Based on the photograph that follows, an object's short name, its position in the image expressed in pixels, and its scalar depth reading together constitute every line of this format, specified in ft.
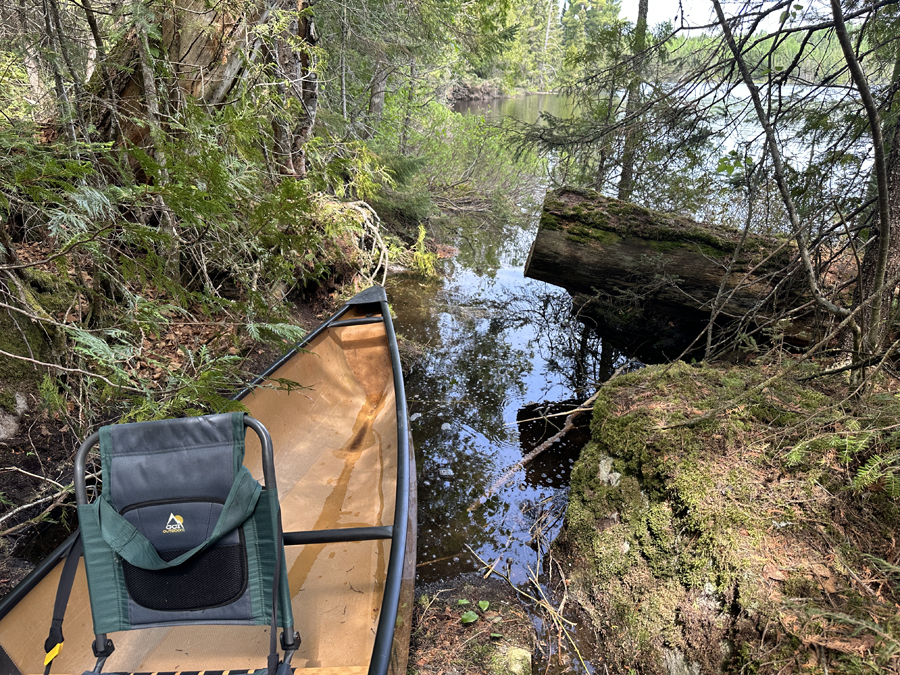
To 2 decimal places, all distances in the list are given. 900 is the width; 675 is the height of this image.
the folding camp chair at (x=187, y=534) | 5.93
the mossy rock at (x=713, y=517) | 6.27
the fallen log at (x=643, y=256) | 13.47
